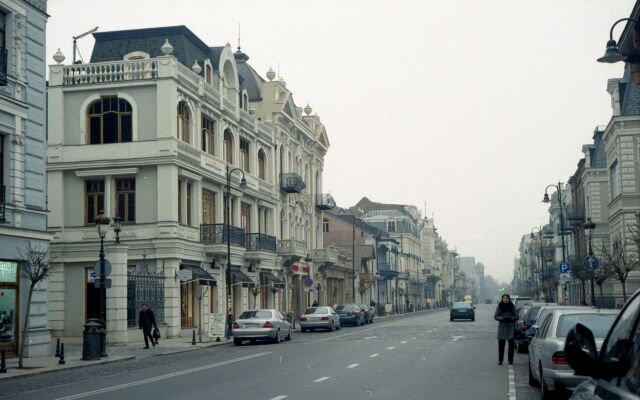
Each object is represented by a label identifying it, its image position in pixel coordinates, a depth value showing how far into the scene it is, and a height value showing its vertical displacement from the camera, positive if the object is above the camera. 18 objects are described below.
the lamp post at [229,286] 38.28 -0.17
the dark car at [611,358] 3.95 -0.40
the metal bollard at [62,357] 23.49 -2.01
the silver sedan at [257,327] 33.38 -1.78
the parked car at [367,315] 59.56 -2.54
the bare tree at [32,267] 22.53 +0.53
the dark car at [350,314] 55.50 -2.24
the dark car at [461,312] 64.06 -2.53
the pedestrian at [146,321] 31.55 -1.40
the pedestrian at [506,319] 20.38 -1.00
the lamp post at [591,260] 34.22 +0.66
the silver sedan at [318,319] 46.19 -2.08
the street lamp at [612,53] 17.05 +4.50
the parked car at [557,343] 11.98 -1.00
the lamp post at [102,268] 26.93 +0.53
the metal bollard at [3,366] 20.38 -1.93
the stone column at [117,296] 32.31 -0.45
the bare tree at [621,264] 35.21 +0.54
